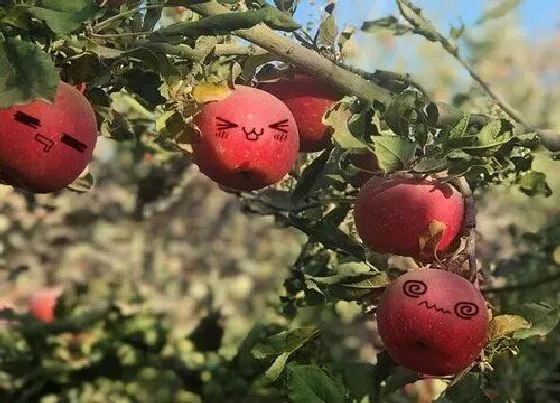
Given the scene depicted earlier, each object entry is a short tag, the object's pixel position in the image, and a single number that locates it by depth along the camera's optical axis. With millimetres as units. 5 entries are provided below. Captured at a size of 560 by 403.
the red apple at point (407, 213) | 1021
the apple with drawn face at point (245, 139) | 1006
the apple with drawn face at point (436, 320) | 979
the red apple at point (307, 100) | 1121
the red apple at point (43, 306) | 3026
